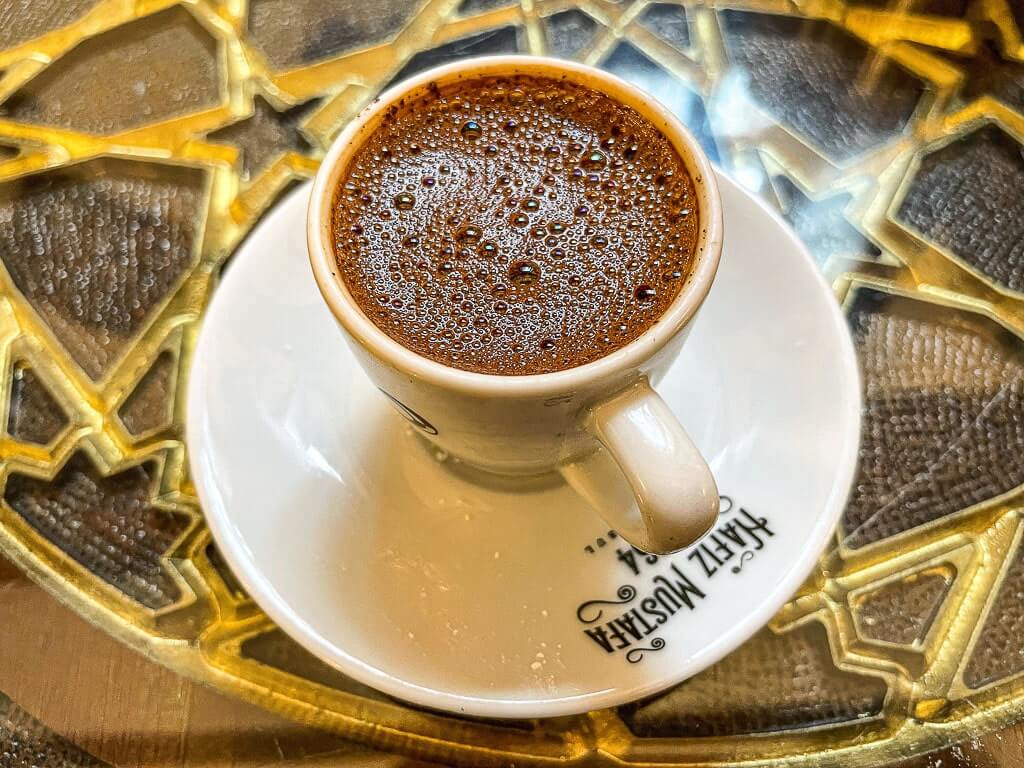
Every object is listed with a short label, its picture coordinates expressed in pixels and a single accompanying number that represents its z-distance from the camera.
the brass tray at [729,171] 0.16
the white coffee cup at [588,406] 0.12
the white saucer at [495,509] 0.14
